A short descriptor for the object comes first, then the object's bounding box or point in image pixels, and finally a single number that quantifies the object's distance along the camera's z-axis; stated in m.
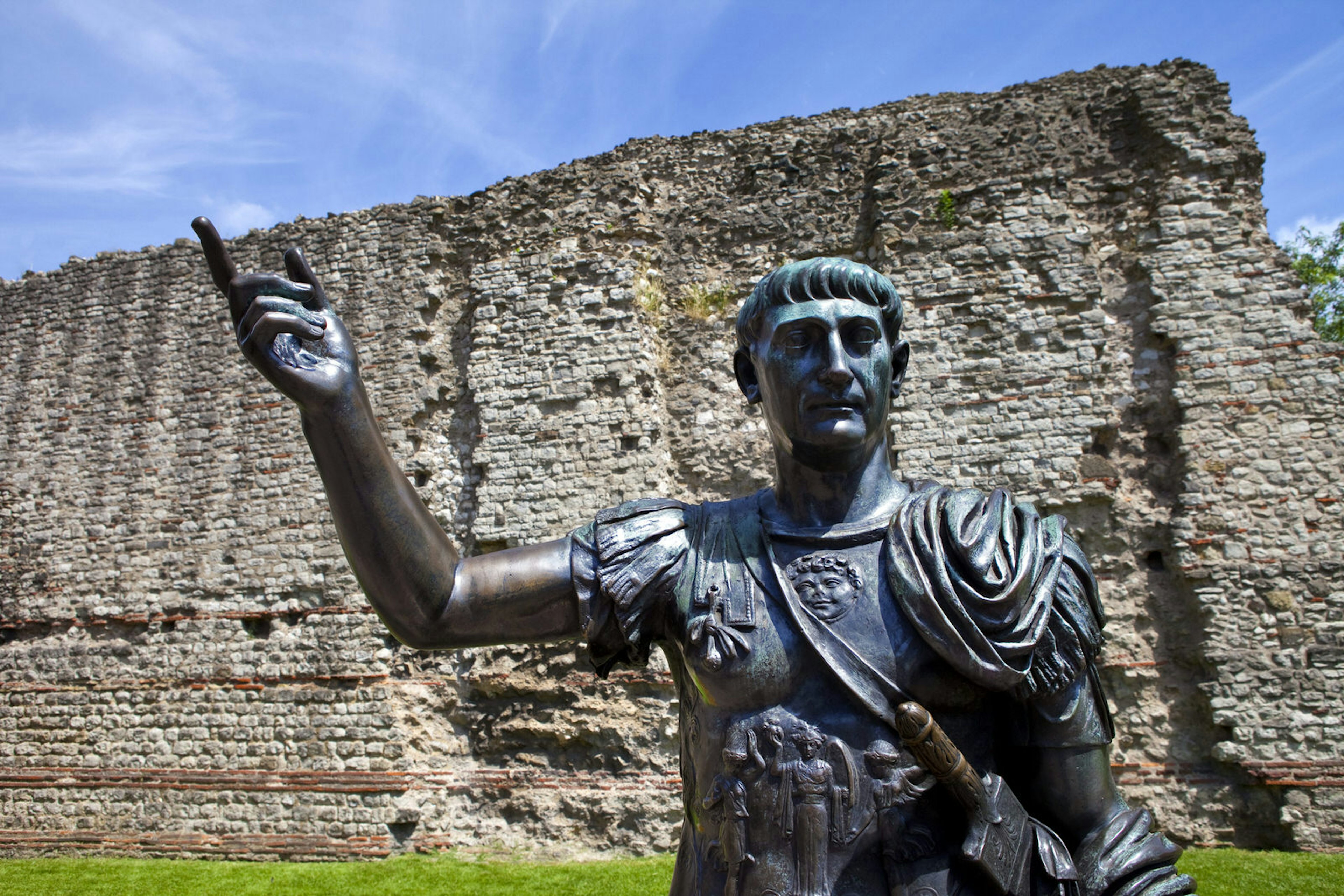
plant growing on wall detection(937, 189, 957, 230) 8.92
